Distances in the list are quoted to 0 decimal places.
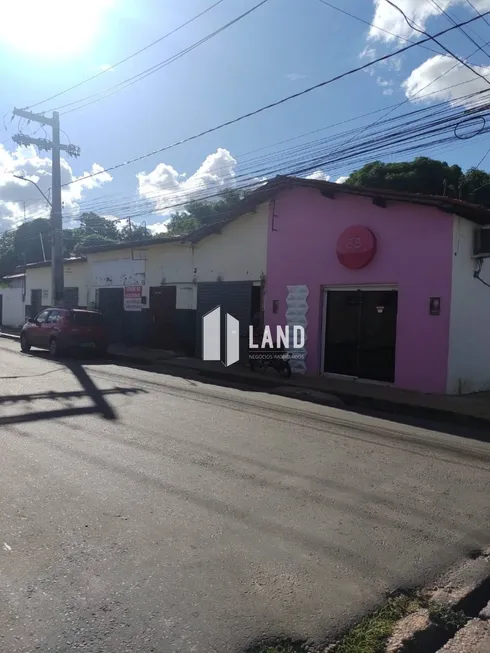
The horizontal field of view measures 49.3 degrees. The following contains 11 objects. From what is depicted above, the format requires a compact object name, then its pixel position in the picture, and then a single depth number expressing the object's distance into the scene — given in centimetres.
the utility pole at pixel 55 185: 2088
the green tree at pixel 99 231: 5359
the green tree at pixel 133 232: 5100
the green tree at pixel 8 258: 5466
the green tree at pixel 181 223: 4040
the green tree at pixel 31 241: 5331
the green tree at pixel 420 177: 2416
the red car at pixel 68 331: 1625
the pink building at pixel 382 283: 1112
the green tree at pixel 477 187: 2428
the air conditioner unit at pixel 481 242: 1118
